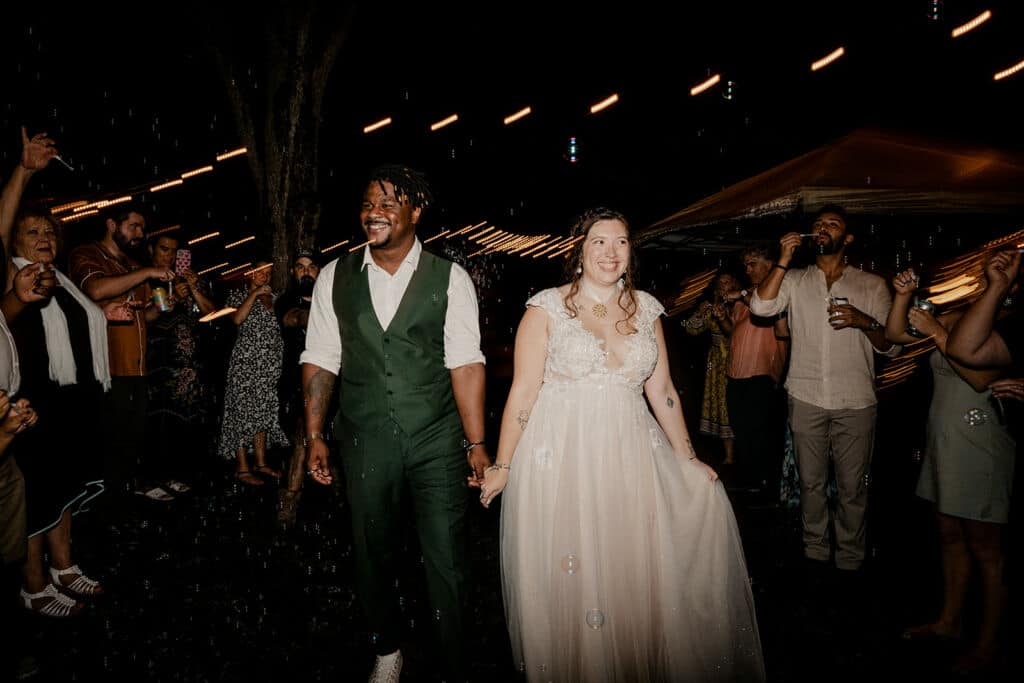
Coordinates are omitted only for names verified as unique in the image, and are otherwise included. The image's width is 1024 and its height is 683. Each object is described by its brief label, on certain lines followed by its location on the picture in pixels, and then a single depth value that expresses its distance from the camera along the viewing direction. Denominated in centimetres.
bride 287
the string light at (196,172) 1217
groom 312
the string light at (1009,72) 987
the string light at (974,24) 909
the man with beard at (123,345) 534
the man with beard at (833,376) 460
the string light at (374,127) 1565
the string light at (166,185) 1091
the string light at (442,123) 1698
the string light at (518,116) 1801
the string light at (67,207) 912
